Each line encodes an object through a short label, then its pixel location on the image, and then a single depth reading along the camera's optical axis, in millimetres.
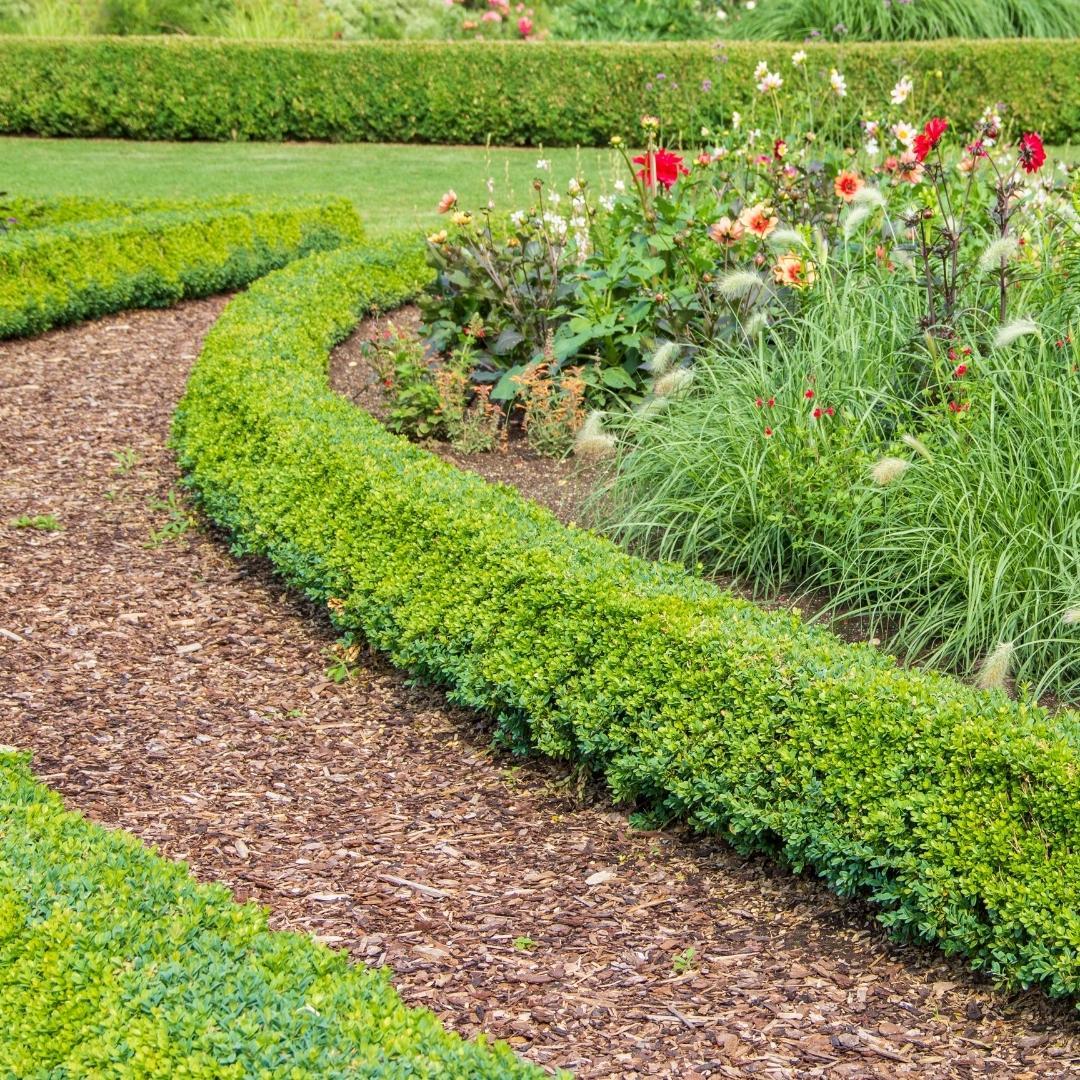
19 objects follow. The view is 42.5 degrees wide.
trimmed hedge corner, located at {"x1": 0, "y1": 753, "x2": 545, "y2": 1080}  2418
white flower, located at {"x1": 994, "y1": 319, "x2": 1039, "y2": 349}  4391
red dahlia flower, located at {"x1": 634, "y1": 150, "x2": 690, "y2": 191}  6117
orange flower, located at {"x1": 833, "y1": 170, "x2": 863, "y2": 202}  5785
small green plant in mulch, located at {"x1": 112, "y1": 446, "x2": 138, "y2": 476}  6809
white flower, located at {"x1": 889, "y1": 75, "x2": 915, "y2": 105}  6214
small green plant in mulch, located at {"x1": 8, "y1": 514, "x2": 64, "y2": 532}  6148
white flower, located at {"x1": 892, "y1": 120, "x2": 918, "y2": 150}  5902
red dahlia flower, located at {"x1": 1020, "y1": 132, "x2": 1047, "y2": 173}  5029
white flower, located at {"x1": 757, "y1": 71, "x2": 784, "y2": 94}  6620
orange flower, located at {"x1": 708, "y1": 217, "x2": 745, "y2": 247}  5680
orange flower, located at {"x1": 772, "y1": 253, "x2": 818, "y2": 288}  5488
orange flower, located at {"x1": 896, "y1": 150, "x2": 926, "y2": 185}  5527
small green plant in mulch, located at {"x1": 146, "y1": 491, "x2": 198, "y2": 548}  6141
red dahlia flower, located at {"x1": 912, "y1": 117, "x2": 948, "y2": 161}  5066
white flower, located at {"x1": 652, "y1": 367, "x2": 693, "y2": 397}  5625
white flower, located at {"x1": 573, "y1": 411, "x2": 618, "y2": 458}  5371
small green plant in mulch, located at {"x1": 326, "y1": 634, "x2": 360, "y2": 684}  4988
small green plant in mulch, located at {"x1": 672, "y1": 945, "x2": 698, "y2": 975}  3373
